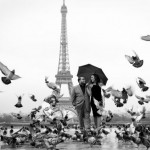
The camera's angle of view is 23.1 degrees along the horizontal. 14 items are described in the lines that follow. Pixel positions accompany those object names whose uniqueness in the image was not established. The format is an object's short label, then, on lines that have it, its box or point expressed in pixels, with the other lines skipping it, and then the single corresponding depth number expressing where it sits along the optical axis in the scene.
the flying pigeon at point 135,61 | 7.09
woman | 10.29
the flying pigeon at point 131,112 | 9.02
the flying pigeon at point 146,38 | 4.18
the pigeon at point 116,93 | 8.87
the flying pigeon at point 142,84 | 8.11
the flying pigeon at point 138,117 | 6.92
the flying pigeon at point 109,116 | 9.09
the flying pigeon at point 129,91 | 8.58
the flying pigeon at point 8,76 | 6.22
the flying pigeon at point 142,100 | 8.52
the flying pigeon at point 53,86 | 9.01
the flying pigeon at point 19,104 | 8.69
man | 10.68
